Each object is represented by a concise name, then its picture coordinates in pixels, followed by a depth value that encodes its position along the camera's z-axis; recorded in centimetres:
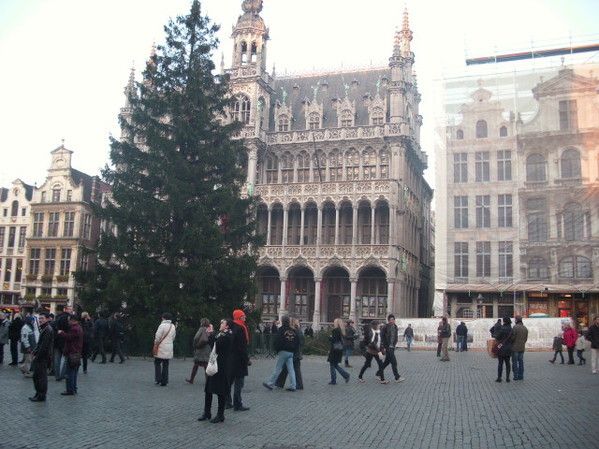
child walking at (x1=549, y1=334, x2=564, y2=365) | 2278
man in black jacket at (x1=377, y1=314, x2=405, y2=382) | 1639
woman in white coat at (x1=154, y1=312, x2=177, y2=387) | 1477
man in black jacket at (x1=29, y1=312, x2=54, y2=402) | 1184
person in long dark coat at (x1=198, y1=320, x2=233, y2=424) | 1030
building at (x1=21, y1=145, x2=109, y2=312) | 5778
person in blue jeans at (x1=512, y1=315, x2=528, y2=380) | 1631
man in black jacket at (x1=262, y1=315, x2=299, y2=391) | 1455
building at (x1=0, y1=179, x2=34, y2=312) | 6044
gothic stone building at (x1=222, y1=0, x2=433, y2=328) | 4497
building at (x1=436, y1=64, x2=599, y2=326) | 3994
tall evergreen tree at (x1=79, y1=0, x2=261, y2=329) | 2464
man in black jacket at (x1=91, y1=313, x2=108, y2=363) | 2091
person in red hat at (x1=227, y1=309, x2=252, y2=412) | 1156
